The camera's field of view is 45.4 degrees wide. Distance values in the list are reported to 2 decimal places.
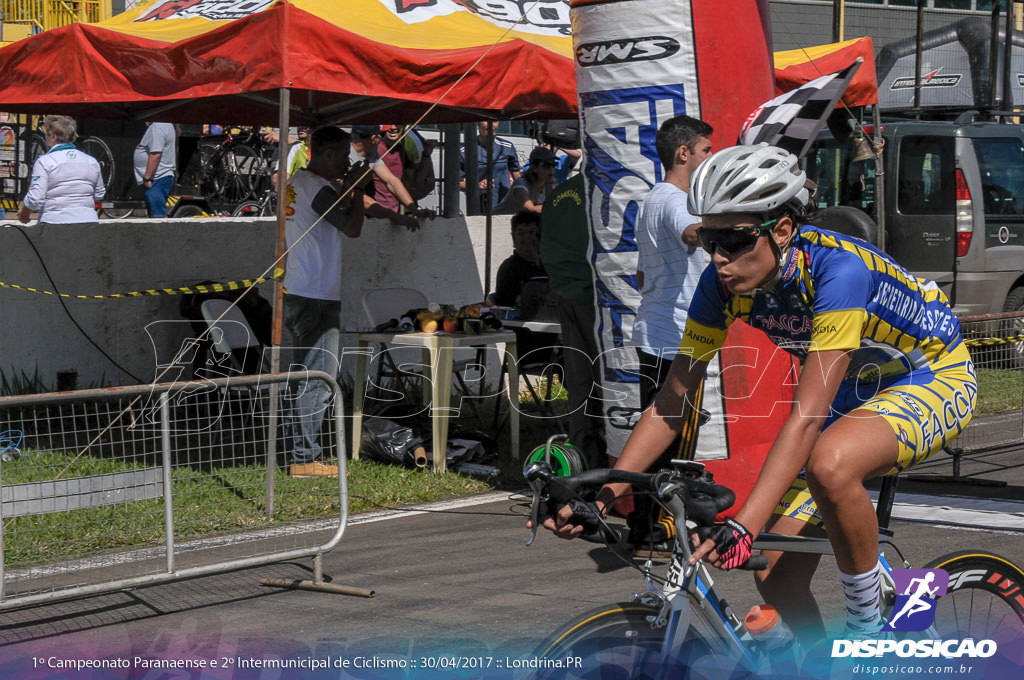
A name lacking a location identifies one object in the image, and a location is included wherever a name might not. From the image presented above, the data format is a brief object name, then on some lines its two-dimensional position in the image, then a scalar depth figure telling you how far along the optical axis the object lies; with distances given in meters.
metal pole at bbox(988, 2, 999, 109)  19.28
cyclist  3.28
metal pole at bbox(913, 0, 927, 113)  18.87
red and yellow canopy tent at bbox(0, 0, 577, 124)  7.46
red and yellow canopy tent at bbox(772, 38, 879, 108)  9.98
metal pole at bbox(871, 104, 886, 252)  9.83
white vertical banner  6.94
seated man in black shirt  10.61
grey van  13.49
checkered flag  6.37
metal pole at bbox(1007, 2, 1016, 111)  19.89
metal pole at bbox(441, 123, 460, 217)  12.77
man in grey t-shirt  15.76
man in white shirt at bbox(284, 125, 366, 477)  8.71
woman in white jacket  10.91
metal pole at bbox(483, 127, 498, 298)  12.22
